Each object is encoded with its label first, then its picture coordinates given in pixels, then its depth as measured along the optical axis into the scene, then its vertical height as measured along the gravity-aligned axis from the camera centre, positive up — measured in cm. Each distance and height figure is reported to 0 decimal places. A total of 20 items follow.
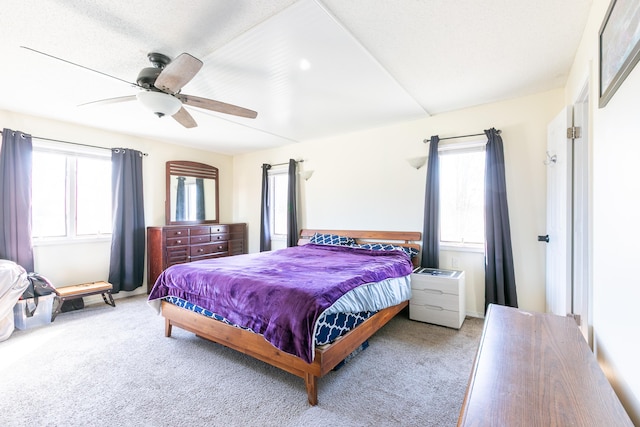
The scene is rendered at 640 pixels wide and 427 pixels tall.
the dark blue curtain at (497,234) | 305 -24
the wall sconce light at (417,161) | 364 +67
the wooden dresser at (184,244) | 433 -54
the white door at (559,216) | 215 -3
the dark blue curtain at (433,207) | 352 +7
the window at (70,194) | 369 +26
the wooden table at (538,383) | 83 -62
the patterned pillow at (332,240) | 427 -43
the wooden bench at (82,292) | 334 -101
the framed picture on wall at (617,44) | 92 +65
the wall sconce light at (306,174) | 482 +66
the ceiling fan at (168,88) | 185 +95
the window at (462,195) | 341 +22
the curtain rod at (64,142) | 358 +96
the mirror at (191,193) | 490 +36
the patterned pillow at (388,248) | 361 -48
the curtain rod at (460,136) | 320 +94
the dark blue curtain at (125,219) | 416 -10
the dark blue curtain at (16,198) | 328 +18
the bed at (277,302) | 185 -72
